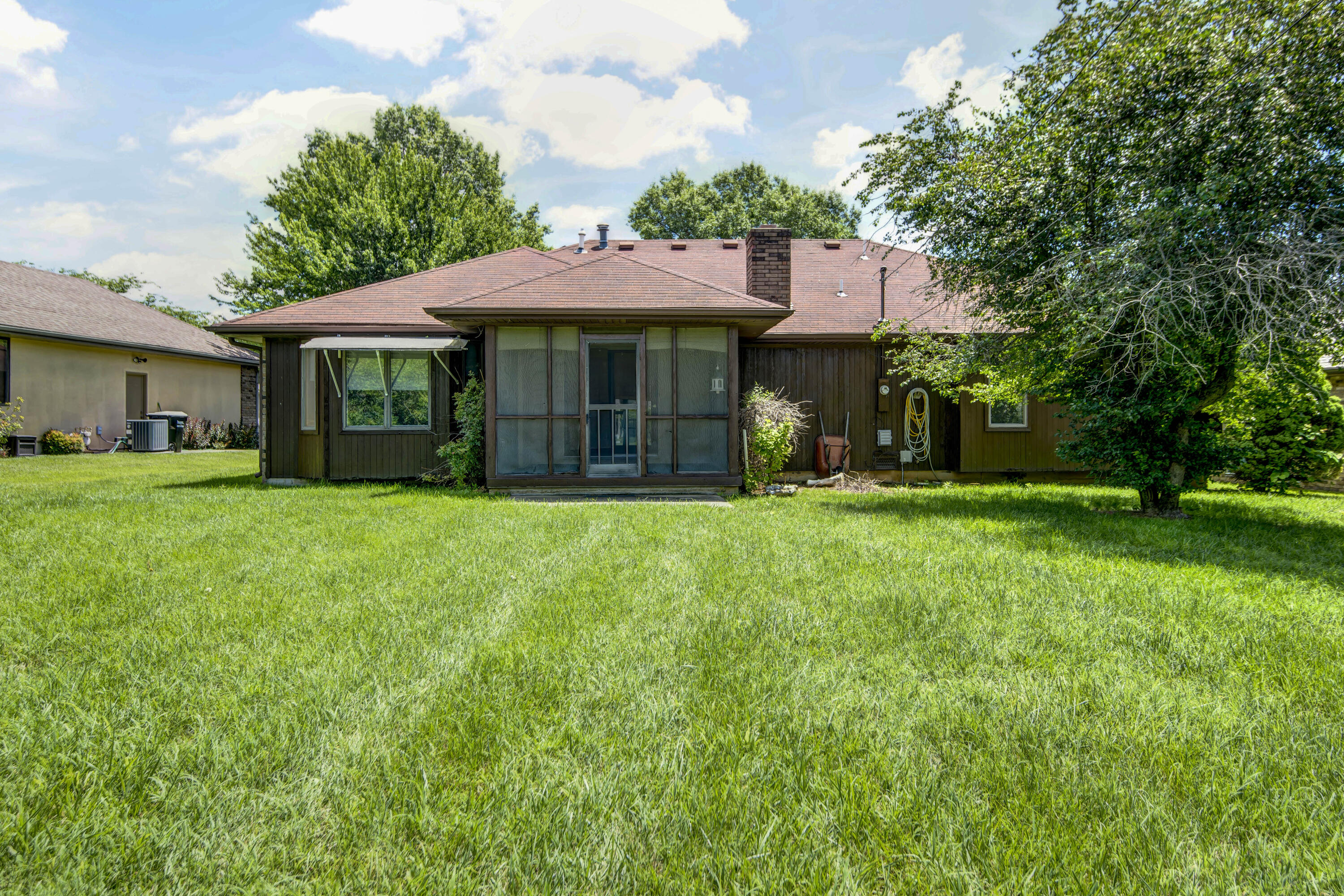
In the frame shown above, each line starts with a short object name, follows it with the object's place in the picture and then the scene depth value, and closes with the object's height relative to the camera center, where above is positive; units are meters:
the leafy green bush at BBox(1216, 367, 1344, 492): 9.89 -0.05
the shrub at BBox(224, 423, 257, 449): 21.17 -0.10
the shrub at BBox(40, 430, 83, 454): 16.11 -0.20
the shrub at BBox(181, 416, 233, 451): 19.45 -0.02
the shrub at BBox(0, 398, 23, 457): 13.97 +0.31
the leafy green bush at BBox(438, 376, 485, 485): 9.70 -0.13
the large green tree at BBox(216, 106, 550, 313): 21.67 +7.60
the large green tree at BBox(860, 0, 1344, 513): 5.97 +2.42
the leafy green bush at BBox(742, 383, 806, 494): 9.65 -0.03
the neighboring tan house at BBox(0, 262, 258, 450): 15.96 +2.16
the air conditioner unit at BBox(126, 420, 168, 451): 17.62 -0.02
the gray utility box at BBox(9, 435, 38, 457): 15.48 -0.28
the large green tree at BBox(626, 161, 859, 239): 29.44 +10.89
